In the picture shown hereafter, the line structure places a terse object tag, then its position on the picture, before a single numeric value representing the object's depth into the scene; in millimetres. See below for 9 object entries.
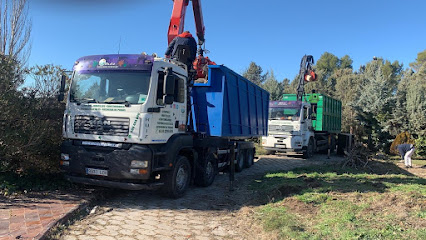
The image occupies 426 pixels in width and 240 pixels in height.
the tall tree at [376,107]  19547
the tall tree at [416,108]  17891
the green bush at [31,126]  5812
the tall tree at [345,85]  30091
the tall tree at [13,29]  15031
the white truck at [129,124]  5645
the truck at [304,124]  14716
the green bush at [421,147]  17297
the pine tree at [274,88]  32425
